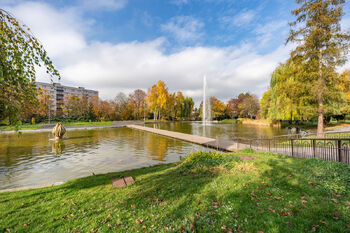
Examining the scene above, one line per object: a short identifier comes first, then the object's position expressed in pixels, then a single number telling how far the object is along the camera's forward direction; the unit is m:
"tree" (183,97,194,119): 62.87
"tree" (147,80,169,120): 45.72
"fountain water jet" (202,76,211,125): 59.25
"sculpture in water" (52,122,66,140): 16.09
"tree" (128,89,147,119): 53.10
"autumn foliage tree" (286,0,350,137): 11.44
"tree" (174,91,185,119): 58.18
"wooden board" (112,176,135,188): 4.77
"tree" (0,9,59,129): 2.57
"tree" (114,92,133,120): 49.88
